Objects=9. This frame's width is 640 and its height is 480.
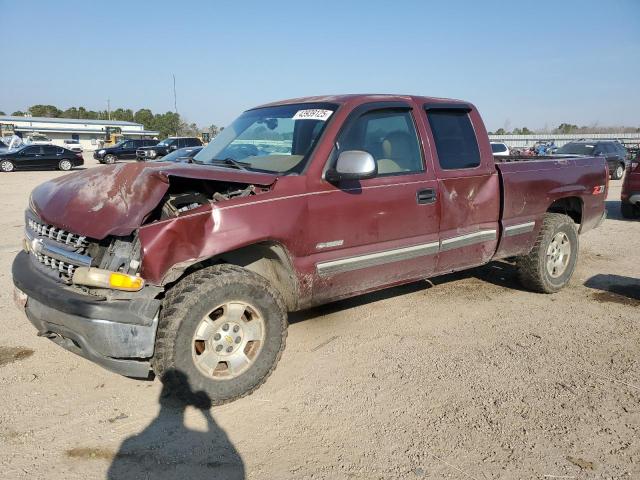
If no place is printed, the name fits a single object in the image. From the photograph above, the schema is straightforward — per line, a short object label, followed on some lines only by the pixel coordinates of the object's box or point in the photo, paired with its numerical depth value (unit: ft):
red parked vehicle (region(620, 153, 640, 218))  33.12
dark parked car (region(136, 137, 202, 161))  93.47
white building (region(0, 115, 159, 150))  237.66
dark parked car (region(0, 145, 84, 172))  83.20
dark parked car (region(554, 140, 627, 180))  64.64
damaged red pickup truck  9.63
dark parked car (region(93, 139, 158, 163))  104.27
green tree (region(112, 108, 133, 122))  368.05
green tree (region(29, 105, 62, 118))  351.46
